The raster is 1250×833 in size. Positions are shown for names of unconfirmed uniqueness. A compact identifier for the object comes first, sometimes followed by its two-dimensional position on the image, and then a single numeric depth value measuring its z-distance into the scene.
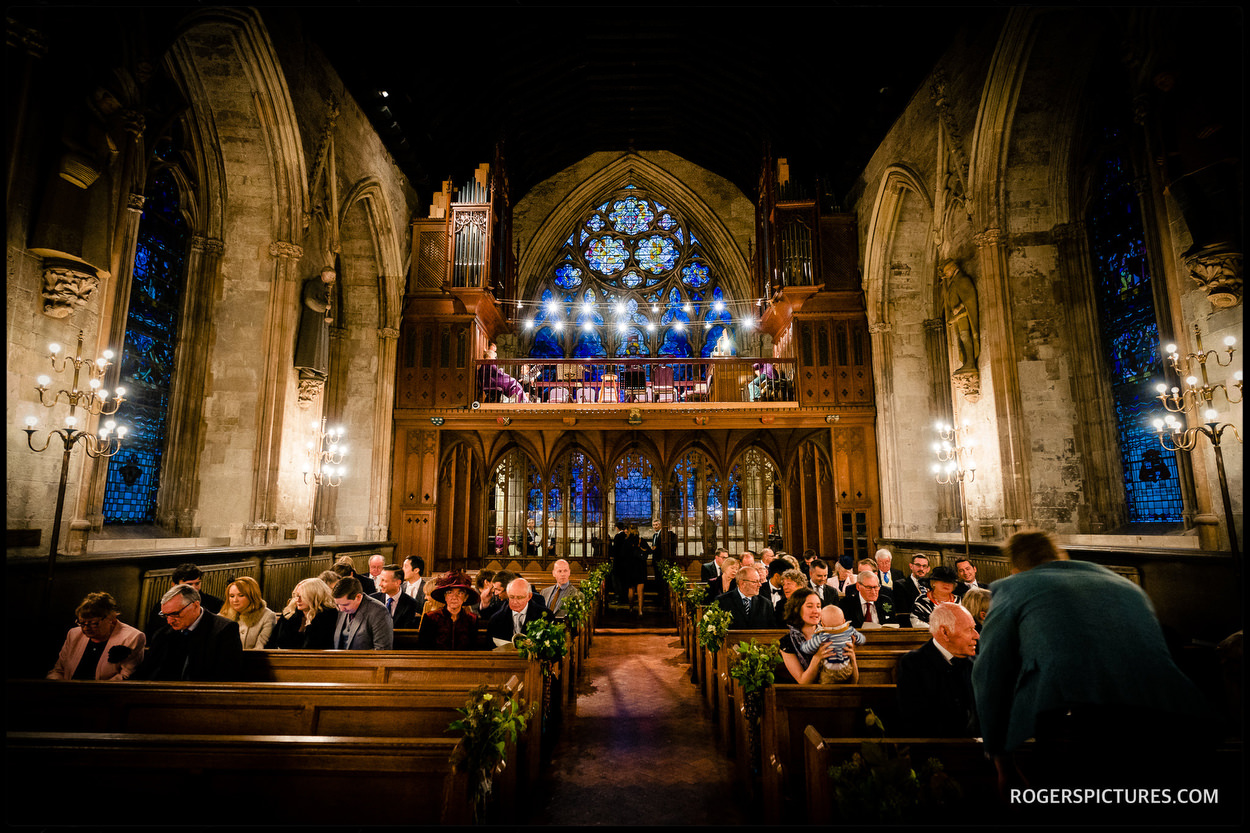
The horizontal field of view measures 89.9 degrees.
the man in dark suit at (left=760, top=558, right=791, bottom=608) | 6.11
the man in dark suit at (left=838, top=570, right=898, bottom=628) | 5.27
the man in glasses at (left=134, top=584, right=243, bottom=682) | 3.44
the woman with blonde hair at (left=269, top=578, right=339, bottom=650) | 4.38
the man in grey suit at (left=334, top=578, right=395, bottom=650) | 4.37
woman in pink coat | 3.44
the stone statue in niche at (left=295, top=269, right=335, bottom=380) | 8.58
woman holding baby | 3.41
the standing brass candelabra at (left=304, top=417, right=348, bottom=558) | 8.91
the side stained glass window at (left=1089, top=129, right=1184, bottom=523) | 7.09
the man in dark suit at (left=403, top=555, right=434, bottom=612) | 6.49
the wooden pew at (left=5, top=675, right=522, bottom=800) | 2.91
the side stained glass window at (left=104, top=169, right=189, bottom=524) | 7.55
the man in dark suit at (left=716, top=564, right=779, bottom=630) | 5.21
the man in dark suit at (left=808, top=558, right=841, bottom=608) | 5.82
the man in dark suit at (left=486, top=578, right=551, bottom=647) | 4.80
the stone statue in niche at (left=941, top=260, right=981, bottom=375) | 8.37
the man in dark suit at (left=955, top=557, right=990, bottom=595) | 6.17
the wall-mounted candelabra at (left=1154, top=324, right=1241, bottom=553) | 4.62
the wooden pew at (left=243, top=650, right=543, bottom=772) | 3.75
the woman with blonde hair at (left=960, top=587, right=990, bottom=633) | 3.26
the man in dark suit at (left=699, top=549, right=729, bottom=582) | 8.30
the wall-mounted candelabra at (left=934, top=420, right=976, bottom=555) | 8.30
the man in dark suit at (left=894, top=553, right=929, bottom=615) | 6.38
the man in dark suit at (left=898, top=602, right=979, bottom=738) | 2.72
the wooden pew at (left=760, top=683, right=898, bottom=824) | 3.02
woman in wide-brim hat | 4.56
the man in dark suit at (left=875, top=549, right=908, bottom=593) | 6.59
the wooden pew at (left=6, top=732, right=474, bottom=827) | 2.07
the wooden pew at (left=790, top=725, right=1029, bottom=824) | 2.31
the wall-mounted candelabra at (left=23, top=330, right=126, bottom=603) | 4.50
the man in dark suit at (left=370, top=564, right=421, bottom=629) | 5.55
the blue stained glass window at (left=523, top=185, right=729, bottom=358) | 16.55
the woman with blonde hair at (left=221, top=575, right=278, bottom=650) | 4.37
